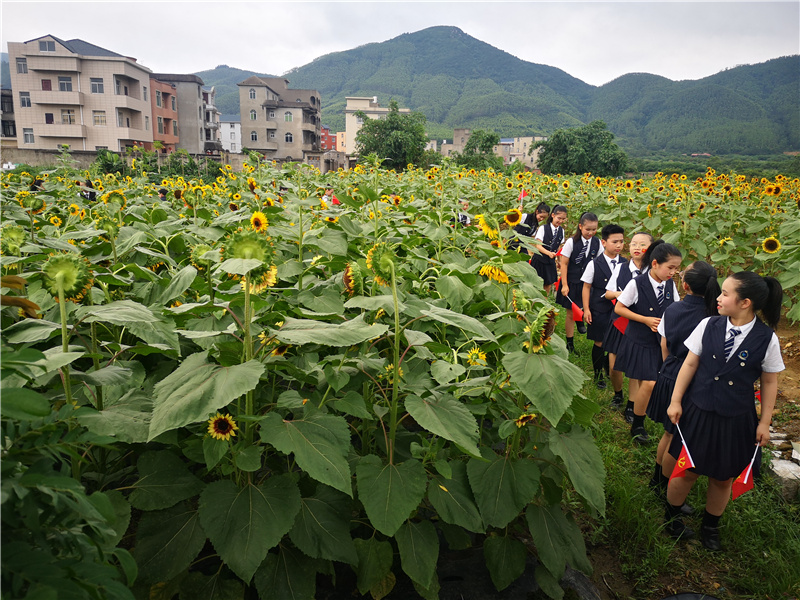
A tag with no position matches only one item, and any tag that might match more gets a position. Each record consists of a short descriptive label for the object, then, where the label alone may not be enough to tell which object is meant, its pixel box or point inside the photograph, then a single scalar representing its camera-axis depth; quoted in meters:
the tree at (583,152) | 40.34
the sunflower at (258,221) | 2.30
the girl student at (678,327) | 3.42
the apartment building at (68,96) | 37.53
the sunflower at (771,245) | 5.58
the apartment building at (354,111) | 82.50
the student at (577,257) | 5.76
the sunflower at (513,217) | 4.22
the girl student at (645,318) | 4.13
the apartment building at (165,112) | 44.25
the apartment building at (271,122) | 55.88
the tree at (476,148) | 31.88
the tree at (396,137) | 42.23
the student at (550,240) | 6.43
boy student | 4.89
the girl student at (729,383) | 2.82
